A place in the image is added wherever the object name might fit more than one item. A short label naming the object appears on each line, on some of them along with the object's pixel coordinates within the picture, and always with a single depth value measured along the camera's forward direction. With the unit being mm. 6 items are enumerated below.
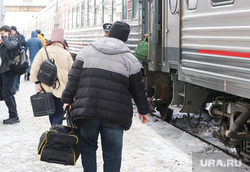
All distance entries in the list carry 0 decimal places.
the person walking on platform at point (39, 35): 15259
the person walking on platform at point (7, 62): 7246
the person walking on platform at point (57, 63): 5371
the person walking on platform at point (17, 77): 9804
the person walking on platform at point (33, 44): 13984
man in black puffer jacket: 3709
